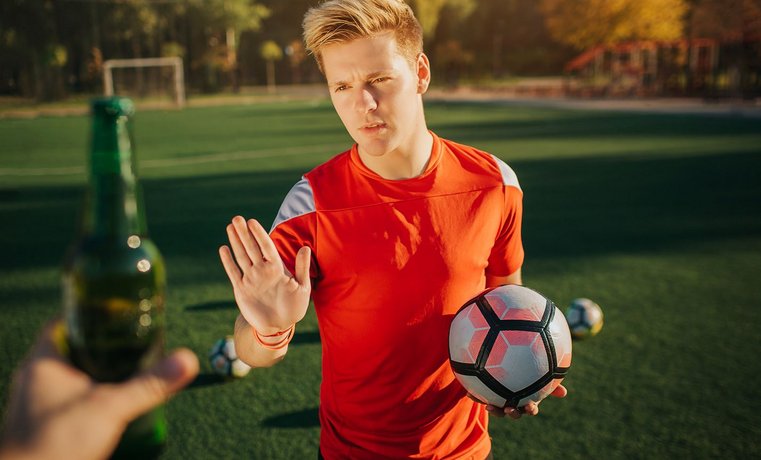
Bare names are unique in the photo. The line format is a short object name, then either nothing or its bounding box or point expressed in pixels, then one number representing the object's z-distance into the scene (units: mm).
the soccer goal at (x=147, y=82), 39438
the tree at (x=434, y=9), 62812
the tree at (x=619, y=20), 44594
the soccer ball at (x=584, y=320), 5055
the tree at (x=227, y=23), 51500
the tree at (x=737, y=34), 31797
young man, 2230
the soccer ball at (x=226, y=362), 4473
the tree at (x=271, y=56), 58094
